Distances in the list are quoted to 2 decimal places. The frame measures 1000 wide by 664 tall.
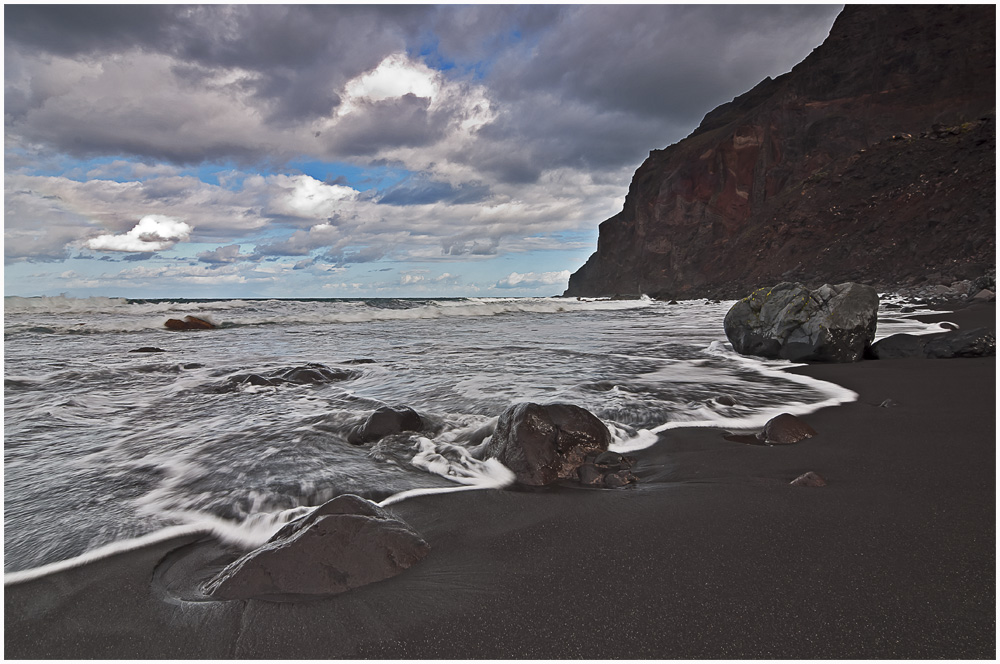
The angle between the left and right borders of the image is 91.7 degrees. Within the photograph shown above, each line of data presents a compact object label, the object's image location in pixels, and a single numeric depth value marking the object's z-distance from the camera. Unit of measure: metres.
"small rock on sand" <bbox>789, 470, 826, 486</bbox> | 2.12
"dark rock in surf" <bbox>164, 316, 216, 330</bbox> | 13.91
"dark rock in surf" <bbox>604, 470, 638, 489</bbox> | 2.31
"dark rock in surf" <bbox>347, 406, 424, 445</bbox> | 3.07
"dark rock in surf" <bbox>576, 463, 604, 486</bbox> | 2.34
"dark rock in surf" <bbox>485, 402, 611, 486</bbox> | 2.44
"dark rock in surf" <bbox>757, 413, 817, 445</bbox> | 2.81
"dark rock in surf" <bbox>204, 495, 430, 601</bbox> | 1.43
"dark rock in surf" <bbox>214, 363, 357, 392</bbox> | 5.04
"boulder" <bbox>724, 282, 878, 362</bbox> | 5.73
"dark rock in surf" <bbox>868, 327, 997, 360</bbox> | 5.14
